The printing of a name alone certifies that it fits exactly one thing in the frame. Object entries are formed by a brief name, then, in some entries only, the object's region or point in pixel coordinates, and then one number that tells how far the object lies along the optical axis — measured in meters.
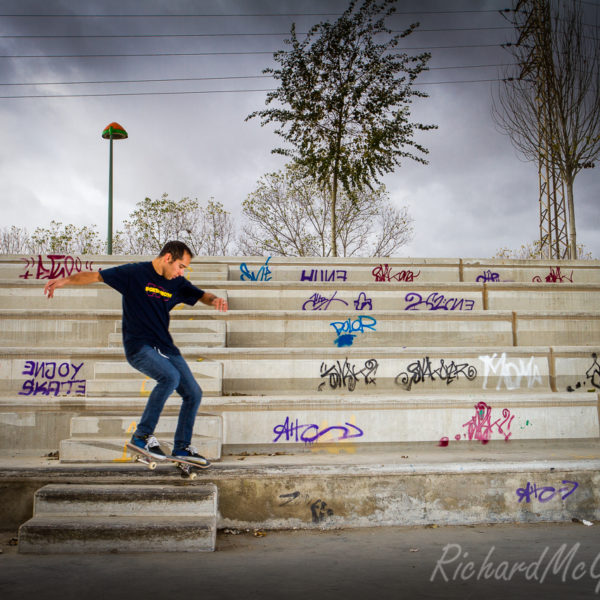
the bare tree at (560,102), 14.76
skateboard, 5.00
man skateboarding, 4.99
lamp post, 15.28
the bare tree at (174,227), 26.83
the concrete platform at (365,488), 5.11
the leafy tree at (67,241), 27.31
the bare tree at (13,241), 29.75
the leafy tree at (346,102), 15.81
